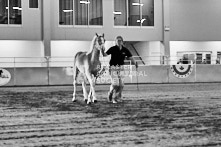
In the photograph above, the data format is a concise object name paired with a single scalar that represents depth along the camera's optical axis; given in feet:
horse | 44.21
